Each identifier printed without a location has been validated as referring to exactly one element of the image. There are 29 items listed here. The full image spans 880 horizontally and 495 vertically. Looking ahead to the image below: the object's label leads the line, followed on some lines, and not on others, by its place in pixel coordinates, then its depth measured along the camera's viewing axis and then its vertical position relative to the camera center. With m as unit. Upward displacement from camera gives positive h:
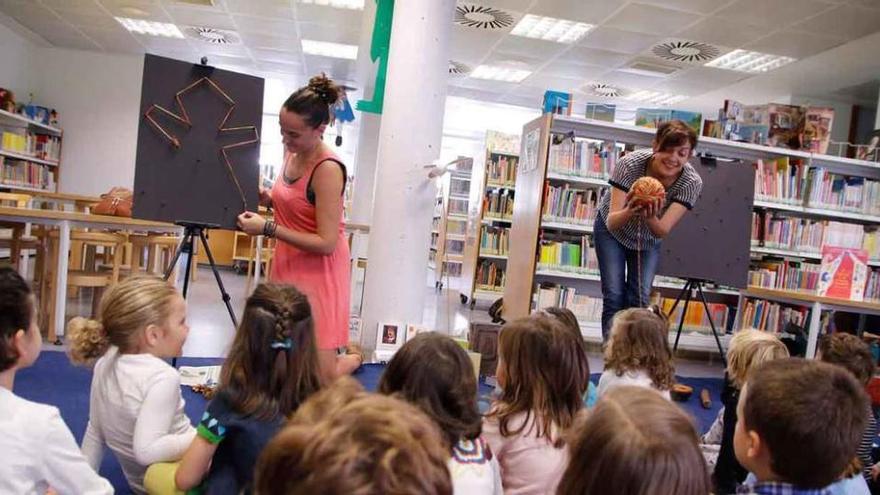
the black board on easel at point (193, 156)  2.39 +0.14
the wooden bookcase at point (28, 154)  7.26 +0.25
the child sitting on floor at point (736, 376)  1.85 -0.39
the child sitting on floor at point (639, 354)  1.98 -0.37
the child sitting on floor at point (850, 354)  2.09 -0.31
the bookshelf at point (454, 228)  9.22 -0.11
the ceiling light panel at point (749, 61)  6.59 +2.13
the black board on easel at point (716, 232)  3.51 +0.11
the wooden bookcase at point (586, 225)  4.46 +0.37
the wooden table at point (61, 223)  3.08 -0.24
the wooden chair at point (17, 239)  4.33 -0.48
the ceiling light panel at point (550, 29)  6.19 +2.12
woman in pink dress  1.88 -0.05
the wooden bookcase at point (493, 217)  6.64 +0.09
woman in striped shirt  2.51 +0.11
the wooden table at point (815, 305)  3.38 -0.22
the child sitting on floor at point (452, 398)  1.14 -0.34
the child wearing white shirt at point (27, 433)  1.04 -0.44
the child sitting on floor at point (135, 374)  1.48 -0.47
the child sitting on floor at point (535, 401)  1.37 -0.41
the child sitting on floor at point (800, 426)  1.03 -0.28
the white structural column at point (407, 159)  3.50 +0.33
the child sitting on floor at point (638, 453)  0.80 -0.28
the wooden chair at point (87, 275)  3.57 -0.58
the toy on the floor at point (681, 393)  3.54 -0.85
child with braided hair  1.27 -0.41
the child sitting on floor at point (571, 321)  1.92 -0.28
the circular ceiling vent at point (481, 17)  5.96 +2.09
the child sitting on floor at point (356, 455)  0.52 -0.21
